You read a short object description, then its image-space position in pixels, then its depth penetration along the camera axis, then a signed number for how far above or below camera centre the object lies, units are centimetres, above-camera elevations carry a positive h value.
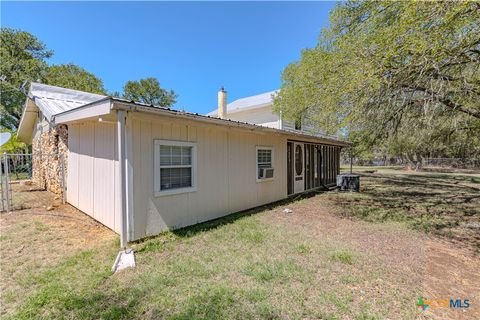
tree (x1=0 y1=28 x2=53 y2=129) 1995 +847
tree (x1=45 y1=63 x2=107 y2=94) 2166 +827
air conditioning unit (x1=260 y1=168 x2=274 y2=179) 768 -41
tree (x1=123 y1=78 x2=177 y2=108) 3164 +987
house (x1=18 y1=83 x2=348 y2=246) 434 +0
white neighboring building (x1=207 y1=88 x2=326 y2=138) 1391 +308
